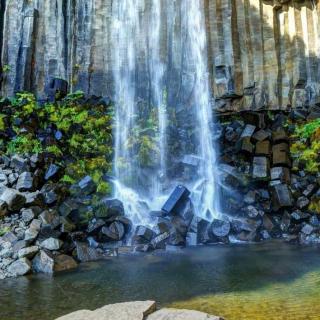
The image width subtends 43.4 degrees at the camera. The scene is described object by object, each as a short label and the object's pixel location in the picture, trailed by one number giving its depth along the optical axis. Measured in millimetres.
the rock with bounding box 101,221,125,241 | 13852
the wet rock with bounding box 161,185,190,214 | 15258
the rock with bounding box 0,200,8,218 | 13102
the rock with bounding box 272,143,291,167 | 17562
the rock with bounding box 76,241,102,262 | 12171
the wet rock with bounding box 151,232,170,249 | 13633
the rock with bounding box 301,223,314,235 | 15117
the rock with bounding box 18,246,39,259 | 11047
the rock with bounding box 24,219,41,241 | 11942
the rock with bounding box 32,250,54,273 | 10711
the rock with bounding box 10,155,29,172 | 15352
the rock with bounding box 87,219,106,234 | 13816
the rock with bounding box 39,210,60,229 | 12688
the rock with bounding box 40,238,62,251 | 11726
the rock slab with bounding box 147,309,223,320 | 5434
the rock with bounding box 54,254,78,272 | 10922
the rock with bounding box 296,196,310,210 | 16203
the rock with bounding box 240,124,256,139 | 18575
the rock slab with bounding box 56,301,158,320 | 5555
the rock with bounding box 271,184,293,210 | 16141
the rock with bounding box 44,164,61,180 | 15570
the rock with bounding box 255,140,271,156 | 17922
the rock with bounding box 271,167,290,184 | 17094
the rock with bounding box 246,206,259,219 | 16125
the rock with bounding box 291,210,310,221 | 15703
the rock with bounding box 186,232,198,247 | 14462
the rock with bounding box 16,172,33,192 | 14432
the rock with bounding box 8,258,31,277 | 10486
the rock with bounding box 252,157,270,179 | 17312
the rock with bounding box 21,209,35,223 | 12988
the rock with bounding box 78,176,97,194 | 15391
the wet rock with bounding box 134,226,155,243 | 13781
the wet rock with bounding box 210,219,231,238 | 14812
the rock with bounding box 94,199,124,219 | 14406
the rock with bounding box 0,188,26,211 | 13231
